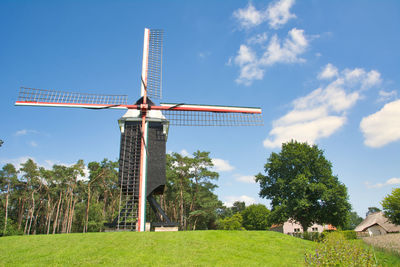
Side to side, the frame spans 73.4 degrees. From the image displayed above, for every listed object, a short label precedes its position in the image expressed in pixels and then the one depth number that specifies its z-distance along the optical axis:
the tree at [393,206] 34.53
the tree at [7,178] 44.62
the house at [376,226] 47.56
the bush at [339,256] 7.10
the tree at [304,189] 30.78
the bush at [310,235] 23.25
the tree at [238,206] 105.38
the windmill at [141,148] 19.52
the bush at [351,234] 31.44
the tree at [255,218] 60.41
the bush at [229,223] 44.00
